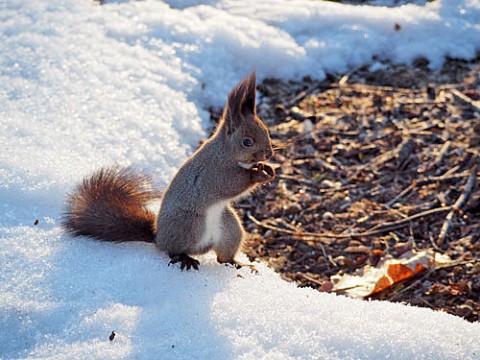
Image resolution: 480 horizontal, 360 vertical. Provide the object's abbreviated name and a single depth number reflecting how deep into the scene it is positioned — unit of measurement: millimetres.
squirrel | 4613
